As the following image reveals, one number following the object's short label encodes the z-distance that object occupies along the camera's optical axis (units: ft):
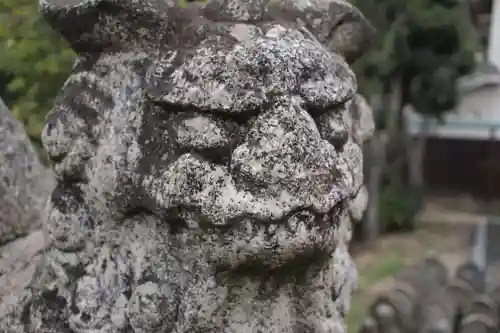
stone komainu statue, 3.06
